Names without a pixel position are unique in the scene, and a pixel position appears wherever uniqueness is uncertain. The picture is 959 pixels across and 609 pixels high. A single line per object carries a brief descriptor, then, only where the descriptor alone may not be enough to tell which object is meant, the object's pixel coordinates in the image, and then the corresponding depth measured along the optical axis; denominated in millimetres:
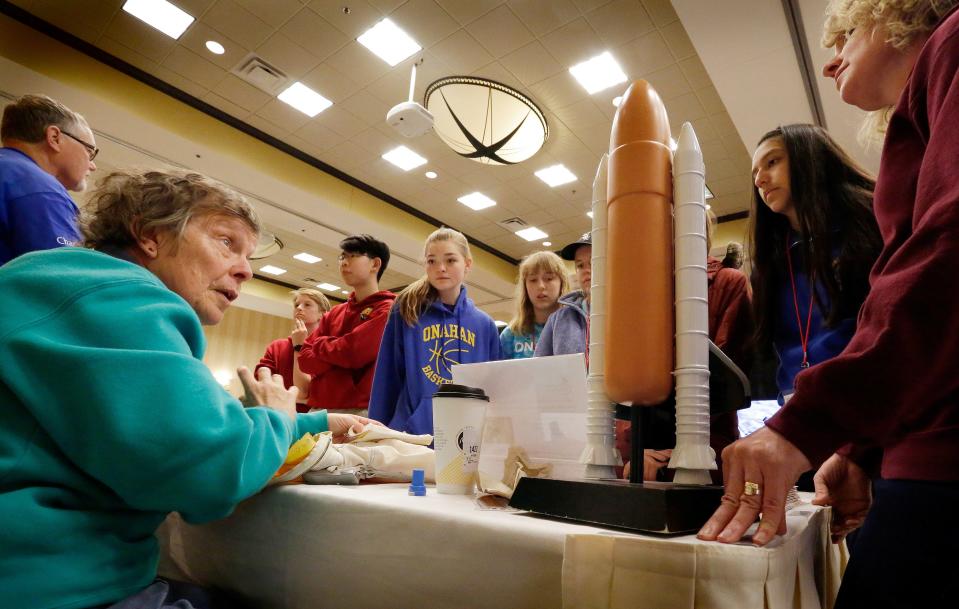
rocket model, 582
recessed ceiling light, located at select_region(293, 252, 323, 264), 9430
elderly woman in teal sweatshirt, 582
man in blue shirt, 1742
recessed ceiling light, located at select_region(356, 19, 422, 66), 4332
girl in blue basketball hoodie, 2061
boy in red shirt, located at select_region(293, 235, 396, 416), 2549
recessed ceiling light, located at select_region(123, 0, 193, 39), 4199
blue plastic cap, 786
